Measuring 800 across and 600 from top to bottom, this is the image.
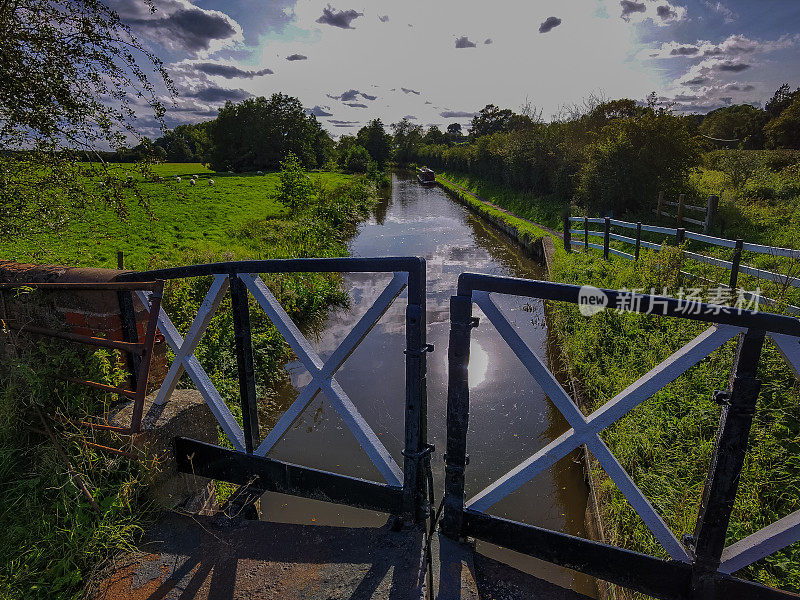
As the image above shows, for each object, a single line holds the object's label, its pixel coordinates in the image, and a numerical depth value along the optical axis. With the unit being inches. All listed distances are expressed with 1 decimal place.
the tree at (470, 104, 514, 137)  3746.6
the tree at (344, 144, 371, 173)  2427.4
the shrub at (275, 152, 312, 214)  808.9
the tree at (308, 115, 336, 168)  2503.1
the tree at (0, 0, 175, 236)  149.7
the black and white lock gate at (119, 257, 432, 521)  83.3
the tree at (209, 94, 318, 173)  2171.5
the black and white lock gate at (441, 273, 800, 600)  61.7
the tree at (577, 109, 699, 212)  608.1
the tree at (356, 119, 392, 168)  3240.7
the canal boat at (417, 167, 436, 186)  1927.9
